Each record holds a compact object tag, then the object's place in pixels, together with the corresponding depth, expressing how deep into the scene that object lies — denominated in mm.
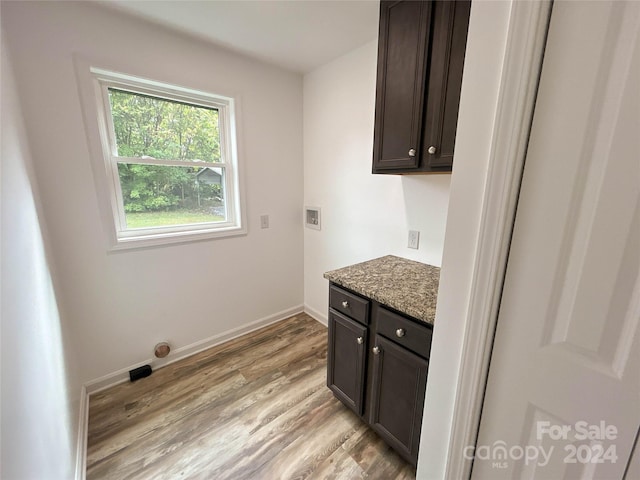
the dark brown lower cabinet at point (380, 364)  1162
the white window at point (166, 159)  1725
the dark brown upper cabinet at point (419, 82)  1134
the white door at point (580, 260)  544
